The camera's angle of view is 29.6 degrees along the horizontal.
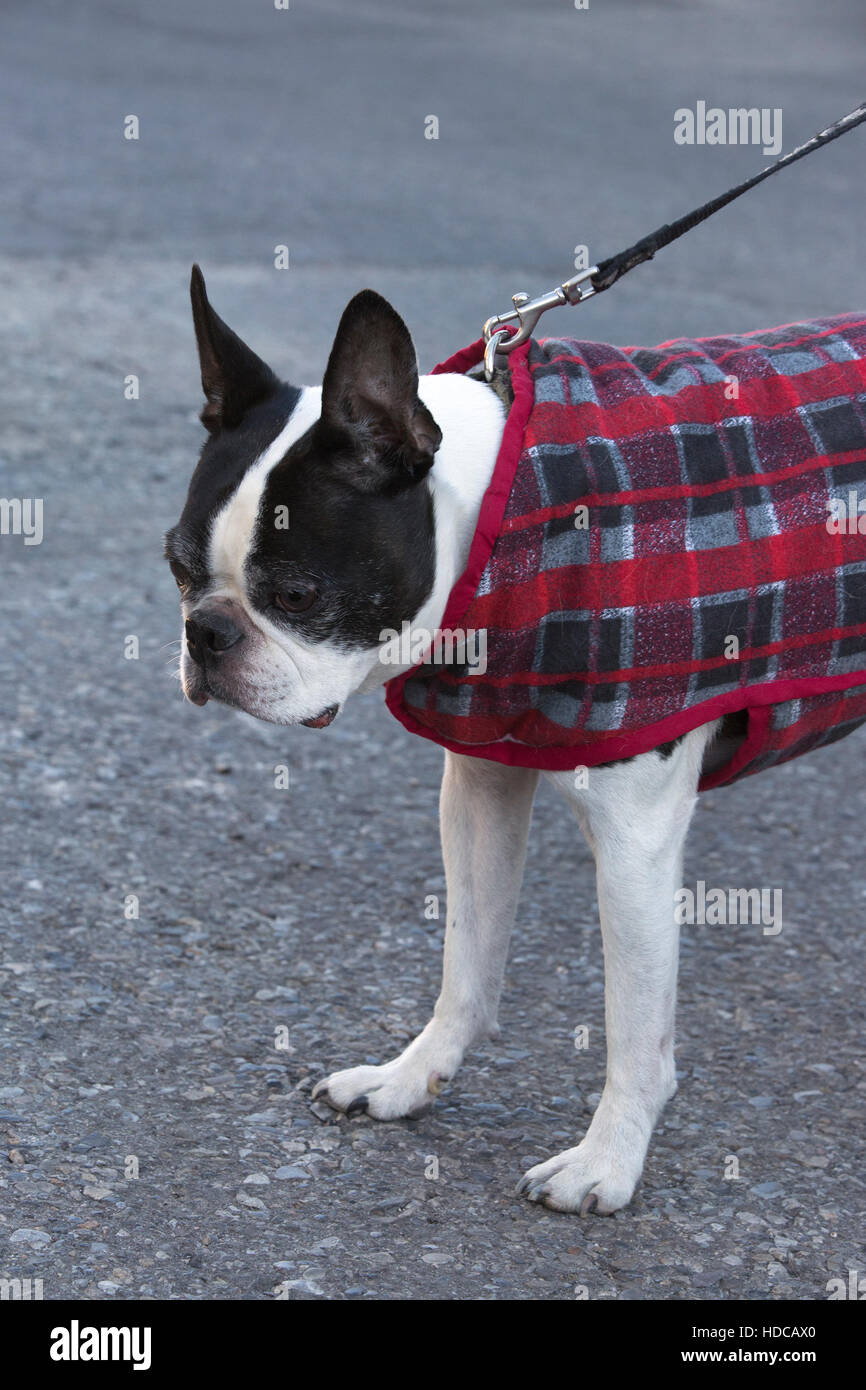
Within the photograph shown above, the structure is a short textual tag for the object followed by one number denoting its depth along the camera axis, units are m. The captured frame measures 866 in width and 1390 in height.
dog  2.78
